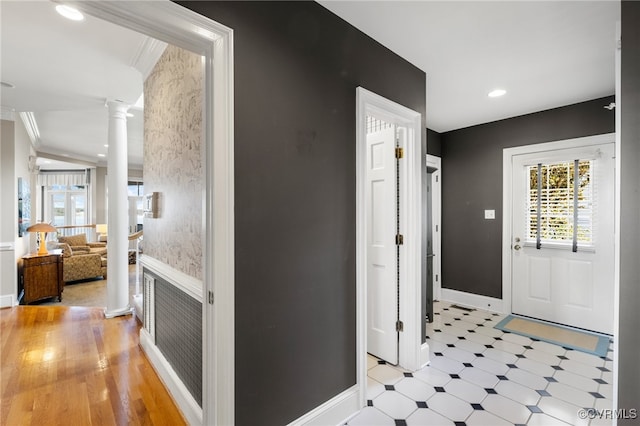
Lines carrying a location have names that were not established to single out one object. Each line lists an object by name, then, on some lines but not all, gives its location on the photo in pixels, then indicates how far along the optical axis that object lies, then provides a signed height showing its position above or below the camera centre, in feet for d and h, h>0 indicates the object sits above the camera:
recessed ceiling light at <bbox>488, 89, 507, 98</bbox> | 10.23 +4.10
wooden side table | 14.99 -3.37
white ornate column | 12.34 -0.10
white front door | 10.89 -1.00
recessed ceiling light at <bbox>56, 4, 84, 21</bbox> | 6.19 +4.20
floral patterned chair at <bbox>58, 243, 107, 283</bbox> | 19.43 -3.53
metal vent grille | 6.10 -2.80
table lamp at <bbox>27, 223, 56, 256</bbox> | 15.48 -0.95
